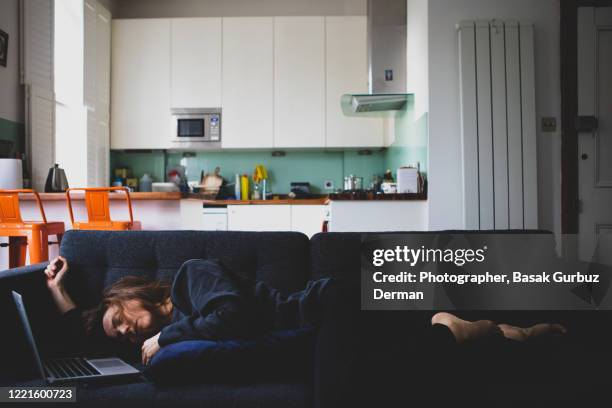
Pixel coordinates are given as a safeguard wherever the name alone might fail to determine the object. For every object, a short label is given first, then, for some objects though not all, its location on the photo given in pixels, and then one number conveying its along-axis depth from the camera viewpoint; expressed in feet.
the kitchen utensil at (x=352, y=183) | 18.44
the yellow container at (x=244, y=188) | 19.45
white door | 11.44
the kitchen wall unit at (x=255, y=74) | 18.58
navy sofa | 6.03
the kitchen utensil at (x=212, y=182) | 19.49
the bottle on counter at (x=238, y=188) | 19.43
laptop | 4.84
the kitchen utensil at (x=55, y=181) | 14.28
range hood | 15.08
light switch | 11.57
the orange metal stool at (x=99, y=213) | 11.50
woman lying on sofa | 4.98
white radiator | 11.27
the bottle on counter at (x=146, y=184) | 19.63
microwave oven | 18.71
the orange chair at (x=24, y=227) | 11.37
